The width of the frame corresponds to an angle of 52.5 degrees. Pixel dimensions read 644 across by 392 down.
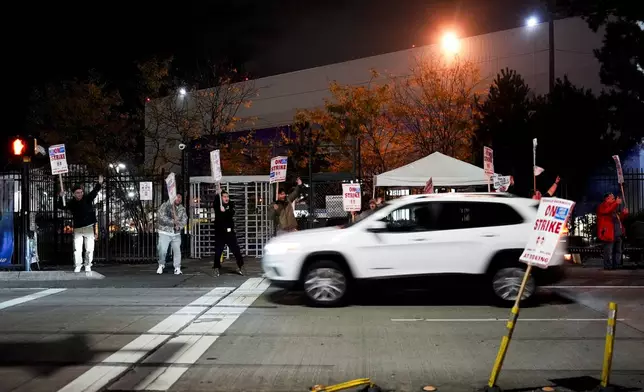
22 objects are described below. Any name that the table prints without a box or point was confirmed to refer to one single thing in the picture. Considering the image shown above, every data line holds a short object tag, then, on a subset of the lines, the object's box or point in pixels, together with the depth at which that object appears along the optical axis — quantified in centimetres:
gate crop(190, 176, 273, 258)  1927
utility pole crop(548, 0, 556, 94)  2352
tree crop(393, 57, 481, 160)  2841
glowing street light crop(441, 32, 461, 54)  2950
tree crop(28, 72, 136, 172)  3209
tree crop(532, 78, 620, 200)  2495
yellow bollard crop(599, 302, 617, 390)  540
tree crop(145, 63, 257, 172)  3136
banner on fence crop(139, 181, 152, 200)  1806
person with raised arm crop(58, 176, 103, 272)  1469
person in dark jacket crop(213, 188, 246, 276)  1466
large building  3259
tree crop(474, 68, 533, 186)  2636
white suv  1039
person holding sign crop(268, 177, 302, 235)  1532
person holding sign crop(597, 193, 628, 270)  1544
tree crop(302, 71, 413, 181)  2983
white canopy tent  1877
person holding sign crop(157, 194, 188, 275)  1543
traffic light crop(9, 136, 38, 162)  1564
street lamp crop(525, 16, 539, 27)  2832
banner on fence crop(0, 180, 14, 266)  1584
